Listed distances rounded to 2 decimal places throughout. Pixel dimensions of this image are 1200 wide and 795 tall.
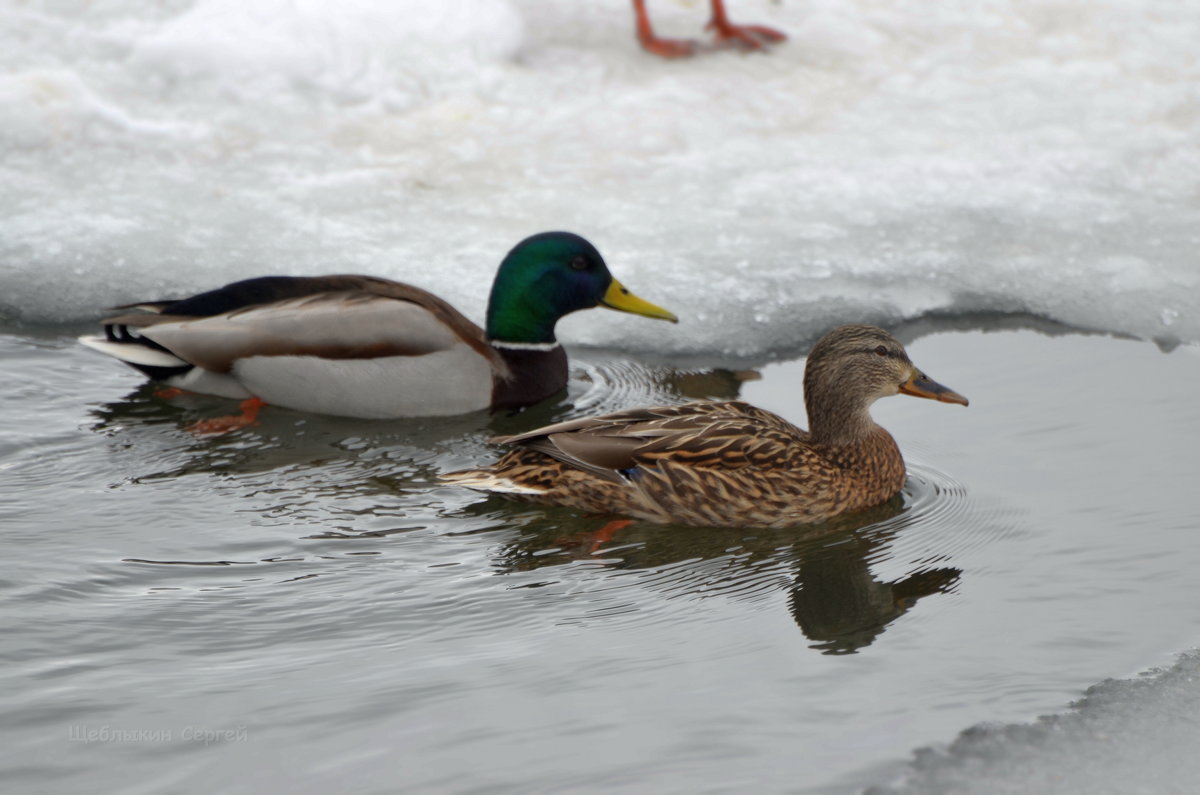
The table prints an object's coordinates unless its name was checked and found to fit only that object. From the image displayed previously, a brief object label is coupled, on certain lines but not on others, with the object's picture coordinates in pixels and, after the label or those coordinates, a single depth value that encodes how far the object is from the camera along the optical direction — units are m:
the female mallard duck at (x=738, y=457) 9.66
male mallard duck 11.62
